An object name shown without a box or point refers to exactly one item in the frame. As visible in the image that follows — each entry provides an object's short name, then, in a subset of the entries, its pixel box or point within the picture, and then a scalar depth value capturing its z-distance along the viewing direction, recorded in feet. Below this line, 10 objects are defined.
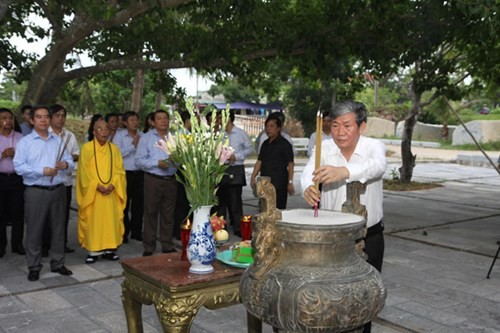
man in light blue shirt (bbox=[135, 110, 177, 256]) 22.26
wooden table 10.02
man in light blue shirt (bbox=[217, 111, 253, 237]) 25.81
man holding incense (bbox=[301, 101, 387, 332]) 9.26
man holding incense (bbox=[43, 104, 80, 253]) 21.01
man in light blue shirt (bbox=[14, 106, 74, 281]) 18.61
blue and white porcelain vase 10.70
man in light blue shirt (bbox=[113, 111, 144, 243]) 26.03
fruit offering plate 11.07
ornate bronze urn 7.22
